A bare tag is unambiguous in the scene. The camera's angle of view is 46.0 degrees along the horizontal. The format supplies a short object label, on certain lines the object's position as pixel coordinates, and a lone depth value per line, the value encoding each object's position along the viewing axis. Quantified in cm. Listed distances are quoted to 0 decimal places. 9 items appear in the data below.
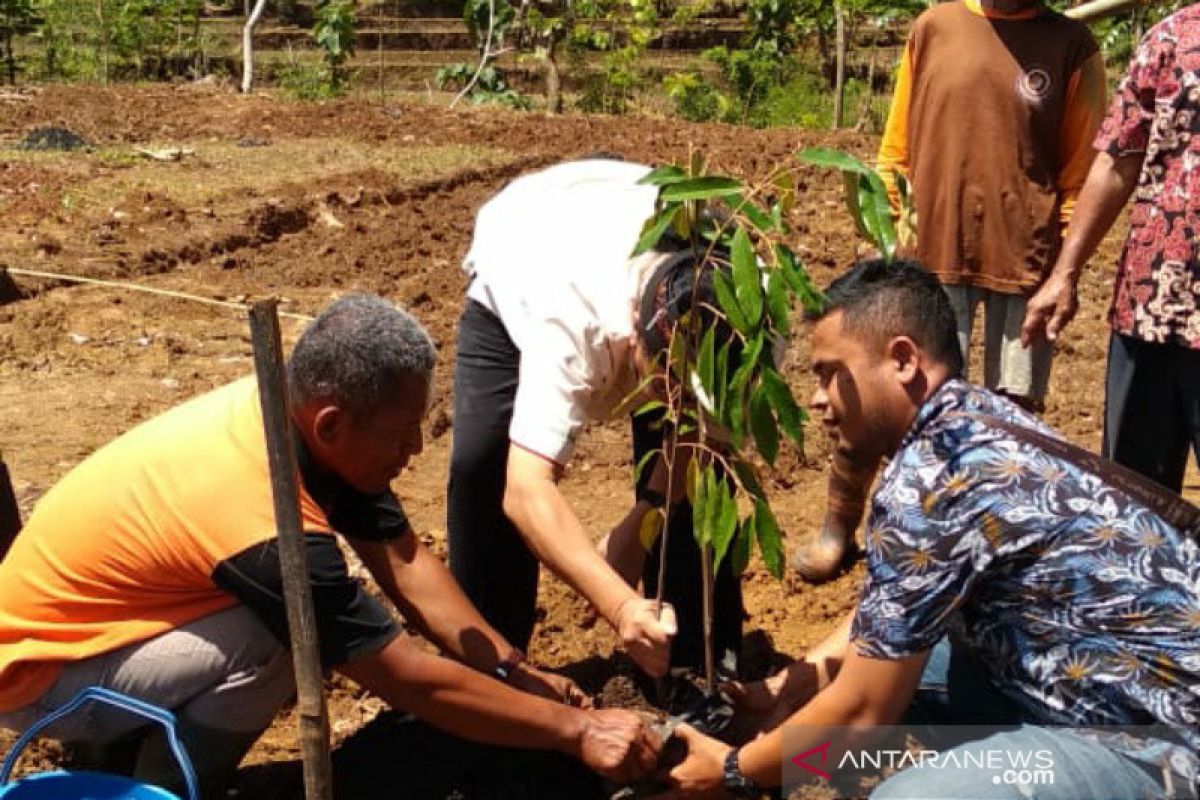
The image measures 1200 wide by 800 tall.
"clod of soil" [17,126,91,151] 1089
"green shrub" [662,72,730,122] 1606
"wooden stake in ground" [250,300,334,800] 202
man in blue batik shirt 212
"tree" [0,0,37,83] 1856
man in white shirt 262
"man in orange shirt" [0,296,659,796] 237
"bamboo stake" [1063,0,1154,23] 421
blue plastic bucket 225
